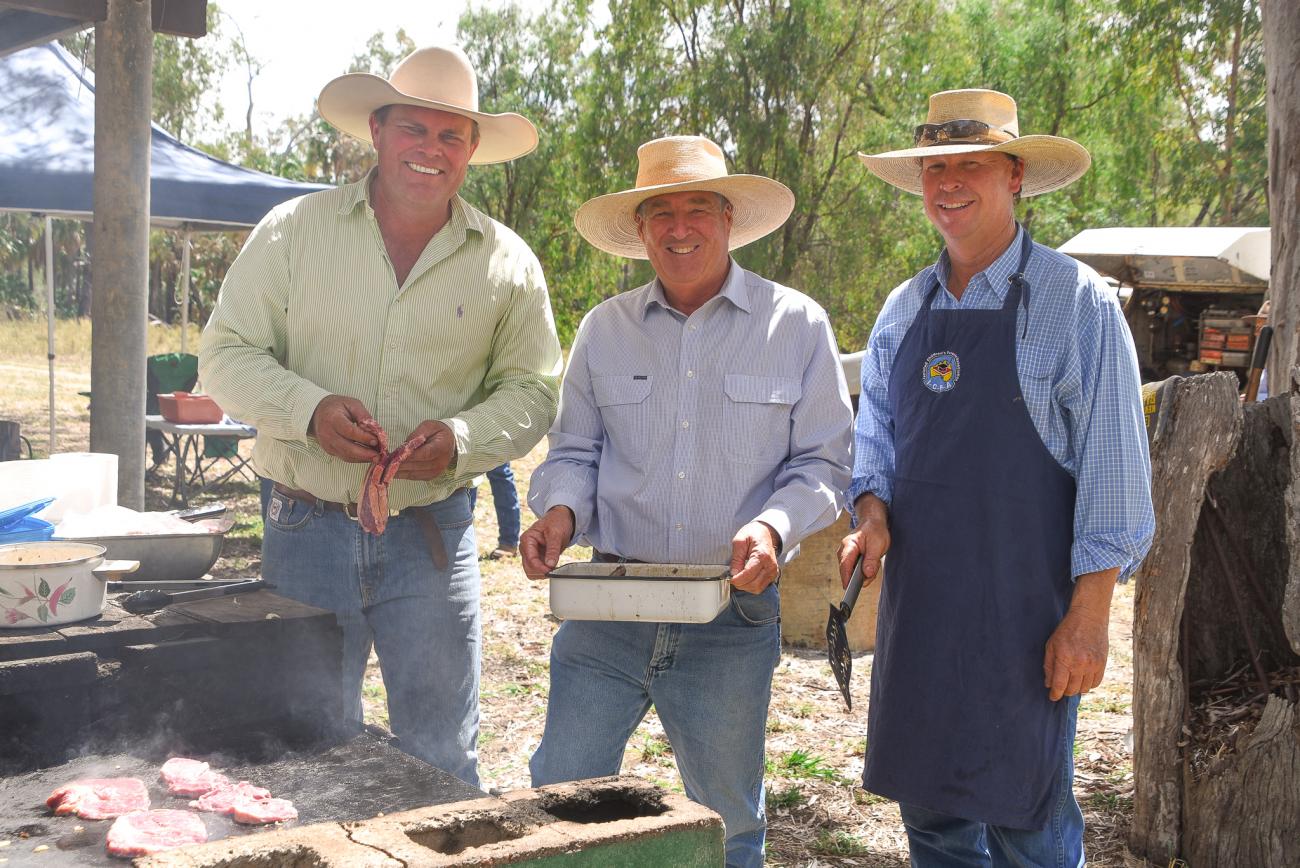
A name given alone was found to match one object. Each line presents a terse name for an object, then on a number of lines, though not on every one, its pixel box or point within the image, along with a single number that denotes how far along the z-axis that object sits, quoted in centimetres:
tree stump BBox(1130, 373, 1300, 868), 343
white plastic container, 322
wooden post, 490
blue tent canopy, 808
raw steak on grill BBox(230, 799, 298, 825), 201
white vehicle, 1283
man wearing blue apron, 253
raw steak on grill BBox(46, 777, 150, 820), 199
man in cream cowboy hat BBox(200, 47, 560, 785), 290
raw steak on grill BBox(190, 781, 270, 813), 205
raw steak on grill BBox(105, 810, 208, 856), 183
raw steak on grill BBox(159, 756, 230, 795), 211
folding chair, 1015
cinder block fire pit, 149
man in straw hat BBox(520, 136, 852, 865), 277
